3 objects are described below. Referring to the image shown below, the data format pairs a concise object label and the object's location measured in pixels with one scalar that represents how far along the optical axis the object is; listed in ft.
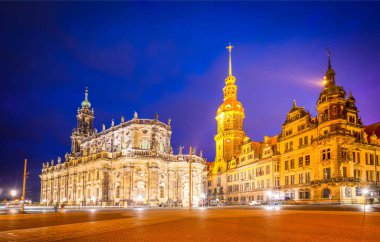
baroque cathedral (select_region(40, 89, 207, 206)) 233.14
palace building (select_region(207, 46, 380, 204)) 175.83
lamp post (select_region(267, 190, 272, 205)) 214.69
